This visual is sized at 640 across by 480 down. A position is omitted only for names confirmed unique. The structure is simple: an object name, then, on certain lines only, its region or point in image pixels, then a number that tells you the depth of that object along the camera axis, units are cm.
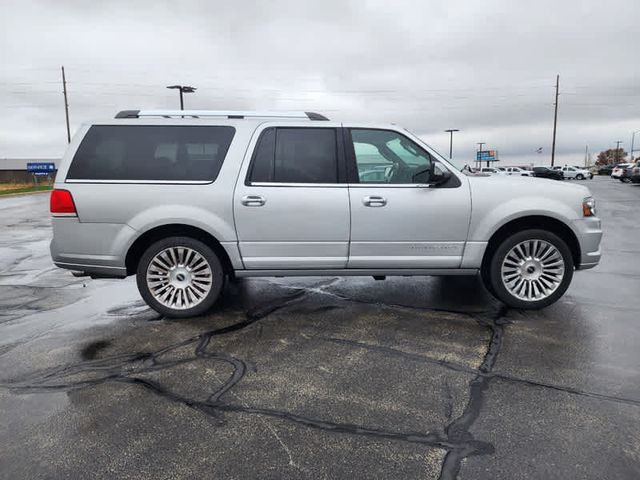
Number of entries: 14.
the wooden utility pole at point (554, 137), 5369
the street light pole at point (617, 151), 11925
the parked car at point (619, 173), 3735
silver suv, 471
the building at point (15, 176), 5644
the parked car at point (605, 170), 7250
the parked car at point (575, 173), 5145
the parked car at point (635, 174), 3055
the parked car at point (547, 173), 4796
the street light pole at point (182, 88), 2866
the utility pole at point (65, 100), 4376
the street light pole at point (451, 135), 6991
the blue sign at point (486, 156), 8582
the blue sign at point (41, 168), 3956
